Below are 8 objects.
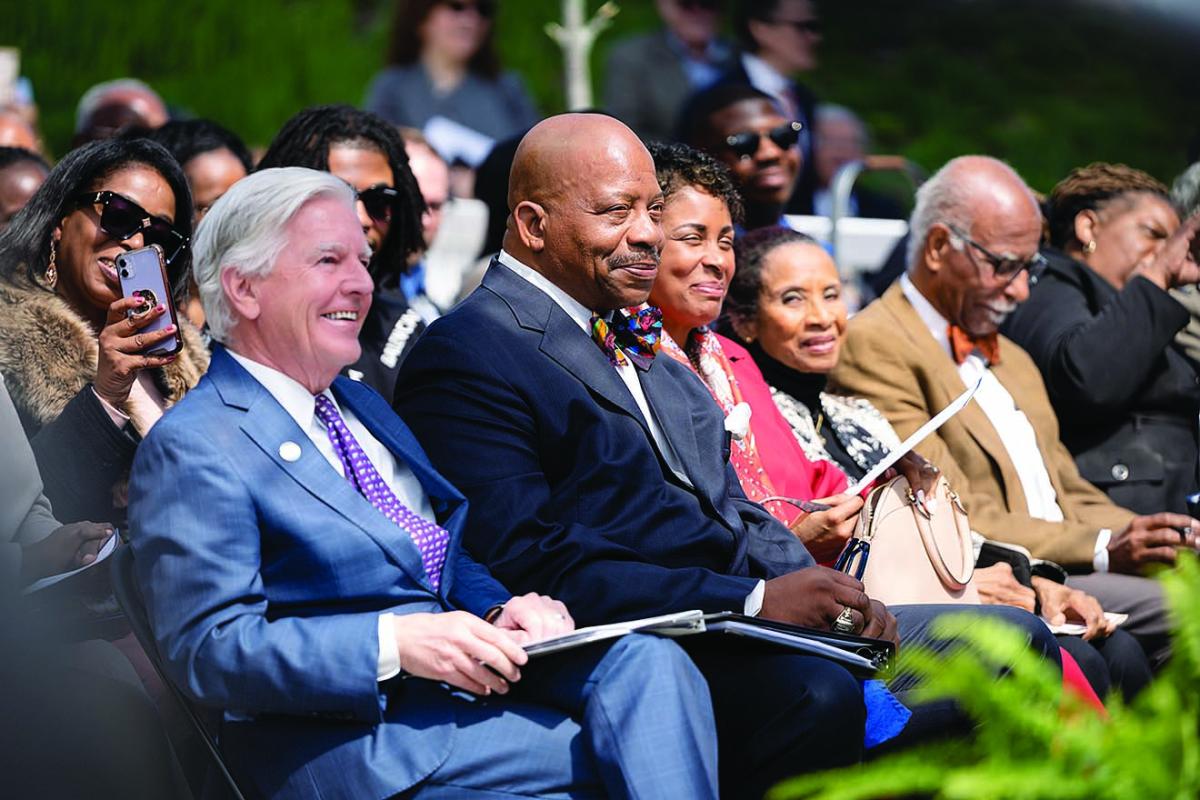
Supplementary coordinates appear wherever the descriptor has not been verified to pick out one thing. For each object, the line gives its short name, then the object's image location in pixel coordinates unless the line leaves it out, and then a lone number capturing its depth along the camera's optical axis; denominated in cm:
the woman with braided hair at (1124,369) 1227
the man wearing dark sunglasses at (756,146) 1298
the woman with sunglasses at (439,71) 1795
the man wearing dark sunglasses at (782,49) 1670
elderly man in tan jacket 1123
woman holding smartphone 787
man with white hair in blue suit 634
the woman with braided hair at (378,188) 1063
